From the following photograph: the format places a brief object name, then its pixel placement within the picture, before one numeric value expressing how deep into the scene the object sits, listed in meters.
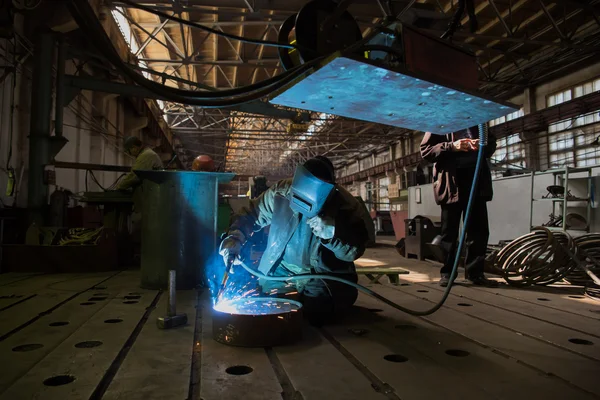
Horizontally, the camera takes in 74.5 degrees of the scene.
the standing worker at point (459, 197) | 3.13
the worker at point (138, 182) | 4.24
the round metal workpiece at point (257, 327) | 1.52
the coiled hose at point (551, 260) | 3.04
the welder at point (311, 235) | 1.73
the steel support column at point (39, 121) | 4.11
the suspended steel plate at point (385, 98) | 1.17
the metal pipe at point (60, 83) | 4.30
